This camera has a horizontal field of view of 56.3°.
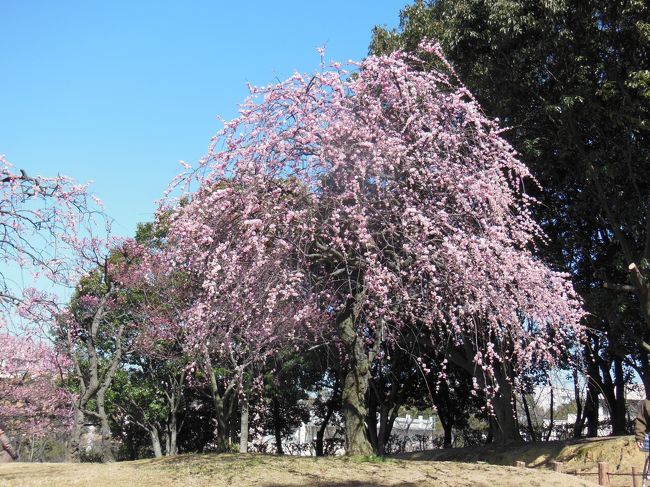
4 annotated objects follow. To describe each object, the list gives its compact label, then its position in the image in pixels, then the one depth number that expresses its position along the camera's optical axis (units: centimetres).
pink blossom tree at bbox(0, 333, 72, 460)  2325
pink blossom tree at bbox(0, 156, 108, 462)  818
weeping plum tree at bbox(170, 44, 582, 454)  972
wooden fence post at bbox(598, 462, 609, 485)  1068
